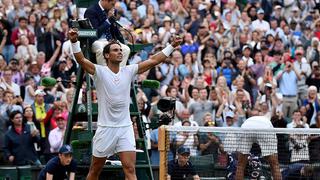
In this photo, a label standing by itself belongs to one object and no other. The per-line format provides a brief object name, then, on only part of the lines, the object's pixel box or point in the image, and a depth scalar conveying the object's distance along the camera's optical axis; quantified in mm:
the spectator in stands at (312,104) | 26406
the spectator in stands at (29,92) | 24656
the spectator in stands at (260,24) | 31047
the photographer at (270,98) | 26595
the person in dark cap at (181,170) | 17109
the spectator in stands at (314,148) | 17219
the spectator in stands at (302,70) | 28000
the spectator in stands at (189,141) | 17953
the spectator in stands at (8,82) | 24461
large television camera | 17641
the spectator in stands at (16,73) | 25125
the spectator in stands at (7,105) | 23094
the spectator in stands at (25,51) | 26266
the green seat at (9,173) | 20362
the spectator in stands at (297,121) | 25020
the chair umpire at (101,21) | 17328
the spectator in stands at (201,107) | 25109
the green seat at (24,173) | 20438
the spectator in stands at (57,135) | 22469
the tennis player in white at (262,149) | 16844
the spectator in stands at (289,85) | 27547
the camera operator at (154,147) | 22284
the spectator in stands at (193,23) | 30109
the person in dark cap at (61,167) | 18031
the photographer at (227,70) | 27614
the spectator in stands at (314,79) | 28141
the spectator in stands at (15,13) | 27484
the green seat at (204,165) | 17047
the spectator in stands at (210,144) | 17281
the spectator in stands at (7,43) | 26500
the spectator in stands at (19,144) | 21891
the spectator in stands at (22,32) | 26777
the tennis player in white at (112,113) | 15516
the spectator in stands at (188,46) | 28531
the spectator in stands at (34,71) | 25484
